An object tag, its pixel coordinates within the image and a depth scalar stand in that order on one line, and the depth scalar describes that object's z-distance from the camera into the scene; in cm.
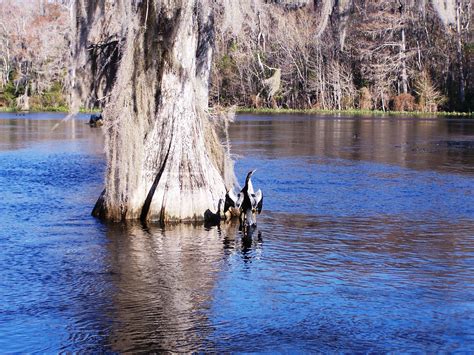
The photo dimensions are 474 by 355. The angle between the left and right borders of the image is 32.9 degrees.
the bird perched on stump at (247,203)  1667
